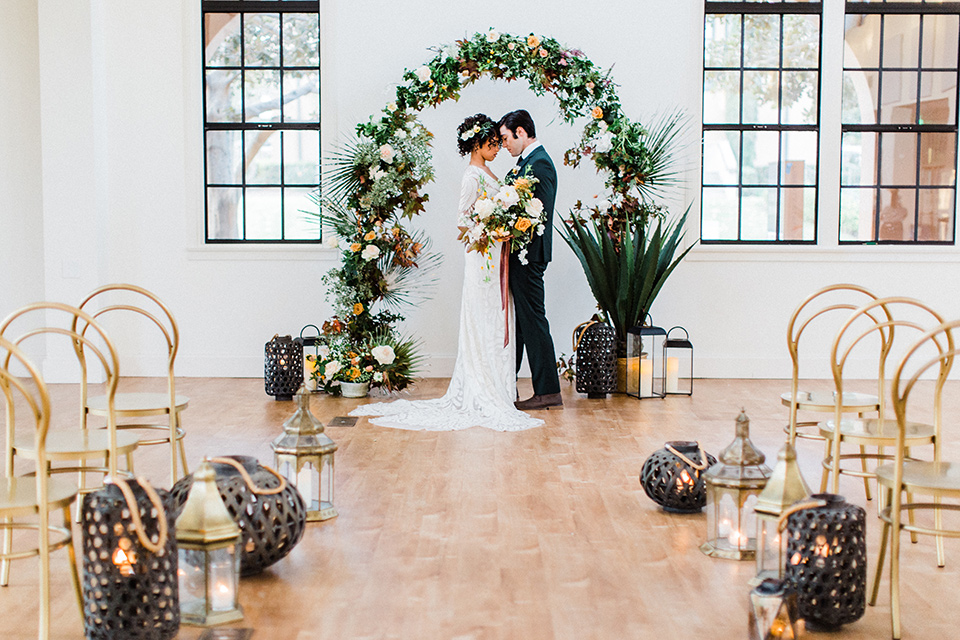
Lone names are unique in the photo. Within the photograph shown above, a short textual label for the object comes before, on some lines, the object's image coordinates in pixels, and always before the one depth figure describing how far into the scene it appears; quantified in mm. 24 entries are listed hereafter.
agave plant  6355
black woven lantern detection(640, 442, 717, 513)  3490
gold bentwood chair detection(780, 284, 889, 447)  3499
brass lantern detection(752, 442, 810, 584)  2619
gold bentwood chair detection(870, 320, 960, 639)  2387
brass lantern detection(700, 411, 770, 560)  2975
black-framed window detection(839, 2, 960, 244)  7543
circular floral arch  6469
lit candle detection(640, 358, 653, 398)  6250
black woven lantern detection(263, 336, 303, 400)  6266
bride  5586
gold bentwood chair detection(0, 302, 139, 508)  2758
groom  5711
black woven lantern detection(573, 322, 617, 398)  6277
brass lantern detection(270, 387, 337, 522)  3293
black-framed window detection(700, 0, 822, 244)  7535
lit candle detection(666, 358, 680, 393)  6441
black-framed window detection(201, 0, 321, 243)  7496
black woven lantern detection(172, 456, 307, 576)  2750
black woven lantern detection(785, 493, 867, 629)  2420
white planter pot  6340
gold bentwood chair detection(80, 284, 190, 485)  3430
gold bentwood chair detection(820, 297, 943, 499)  2969
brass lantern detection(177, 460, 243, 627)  2400
